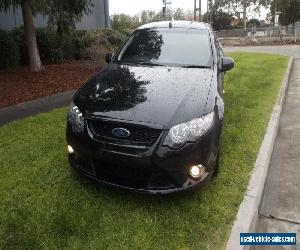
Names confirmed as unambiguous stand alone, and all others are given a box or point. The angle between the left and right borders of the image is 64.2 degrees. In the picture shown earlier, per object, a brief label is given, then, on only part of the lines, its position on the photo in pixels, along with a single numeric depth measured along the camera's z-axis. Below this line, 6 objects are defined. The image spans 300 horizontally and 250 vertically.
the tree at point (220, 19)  37.16
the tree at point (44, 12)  5.81
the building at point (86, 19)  8.02
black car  2.19
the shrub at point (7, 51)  6.41
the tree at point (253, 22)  41.72
